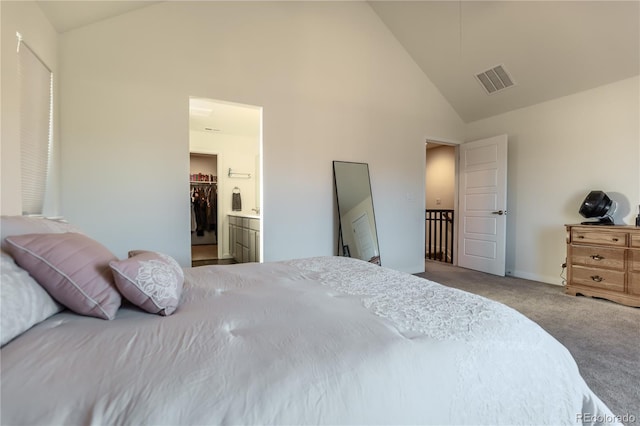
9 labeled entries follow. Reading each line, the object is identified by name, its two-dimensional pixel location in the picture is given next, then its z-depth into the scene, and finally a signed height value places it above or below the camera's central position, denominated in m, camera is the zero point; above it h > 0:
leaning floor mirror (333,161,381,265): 3.80 -0.04
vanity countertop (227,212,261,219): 4.11 -0.09
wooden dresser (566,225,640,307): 2.98 -0.55
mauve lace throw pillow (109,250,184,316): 0.96 -0.24
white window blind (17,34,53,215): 1.90 +0.59
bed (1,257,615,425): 0.60 -0.37
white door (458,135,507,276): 4.30 +0.07
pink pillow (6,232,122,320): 0.91 -0.20
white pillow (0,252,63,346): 0.76 -0.26
